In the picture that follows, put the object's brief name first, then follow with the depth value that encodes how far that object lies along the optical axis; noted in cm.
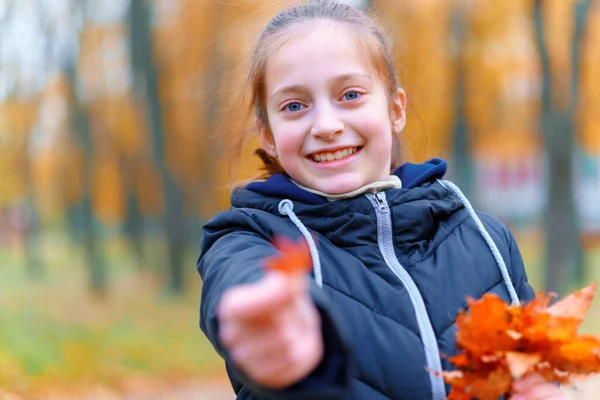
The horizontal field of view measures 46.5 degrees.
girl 165
